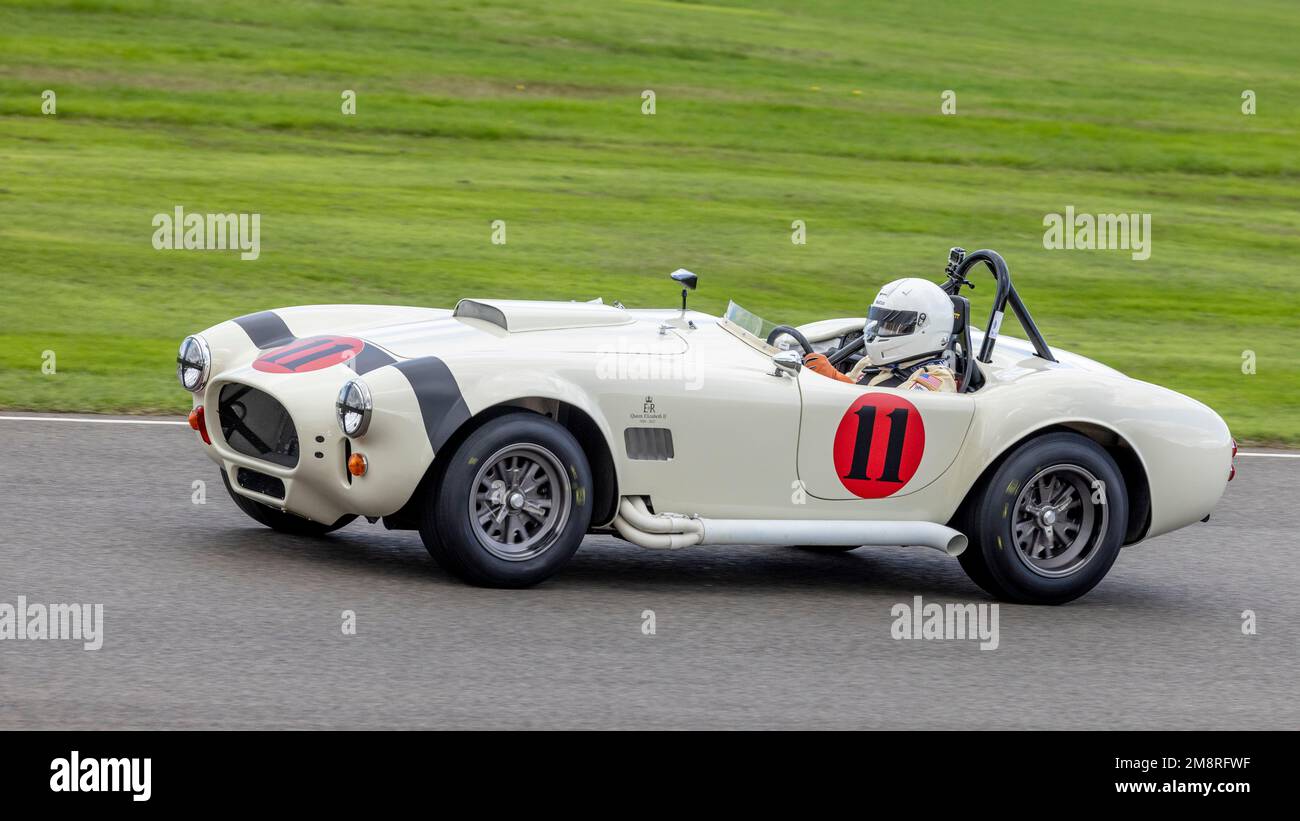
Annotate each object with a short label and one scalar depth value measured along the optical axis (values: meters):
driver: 15.19
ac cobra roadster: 13.31
